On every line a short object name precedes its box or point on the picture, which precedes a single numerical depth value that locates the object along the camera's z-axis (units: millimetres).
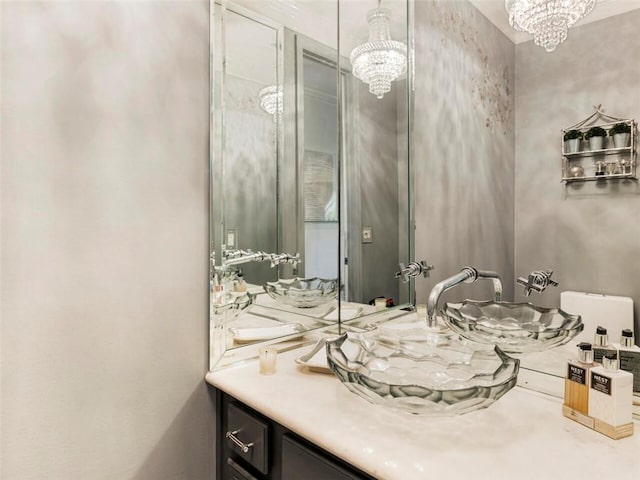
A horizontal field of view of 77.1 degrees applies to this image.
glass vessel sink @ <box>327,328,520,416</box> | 840
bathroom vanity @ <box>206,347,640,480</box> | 748
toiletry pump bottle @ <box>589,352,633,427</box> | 829
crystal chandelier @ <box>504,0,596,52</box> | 984
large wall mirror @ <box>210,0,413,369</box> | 1318
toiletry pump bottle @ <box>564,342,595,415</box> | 894
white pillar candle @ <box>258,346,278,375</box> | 1235
